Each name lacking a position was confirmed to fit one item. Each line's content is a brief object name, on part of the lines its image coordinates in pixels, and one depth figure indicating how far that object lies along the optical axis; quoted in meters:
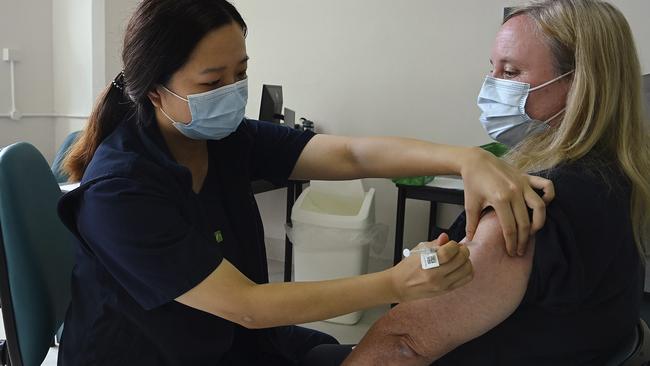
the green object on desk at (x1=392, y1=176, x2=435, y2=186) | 2.51
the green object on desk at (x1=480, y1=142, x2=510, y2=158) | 2.18
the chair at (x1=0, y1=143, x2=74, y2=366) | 0.98
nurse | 0.80
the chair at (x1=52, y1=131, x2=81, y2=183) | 1.95
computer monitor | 2.98
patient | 0.78
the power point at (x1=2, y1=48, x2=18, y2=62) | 3.43
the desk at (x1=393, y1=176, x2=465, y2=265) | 2.45
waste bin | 2.60
